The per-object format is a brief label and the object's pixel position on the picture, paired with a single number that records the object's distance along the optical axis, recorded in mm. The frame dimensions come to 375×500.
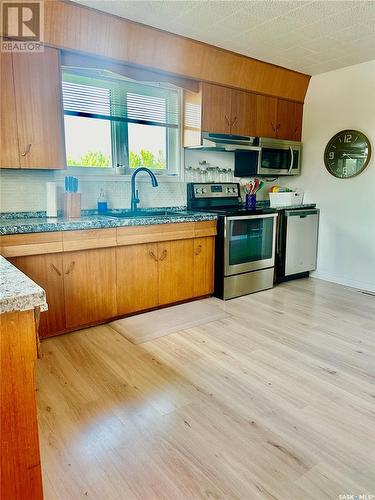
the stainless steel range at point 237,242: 3417
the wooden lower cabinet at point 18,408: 854
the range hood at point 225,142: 3527
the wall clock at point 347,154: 3791
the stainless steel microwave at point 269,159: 3979
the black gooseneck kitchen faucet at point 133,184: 3223
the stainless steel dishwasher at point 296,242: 4004
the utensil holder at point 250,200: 4051
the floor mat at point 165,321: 2688
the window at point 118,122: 3059
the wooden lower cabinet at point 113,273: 2494
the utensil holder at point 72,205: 2840
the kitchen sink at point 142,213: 3266
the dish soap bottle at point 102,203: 3207
